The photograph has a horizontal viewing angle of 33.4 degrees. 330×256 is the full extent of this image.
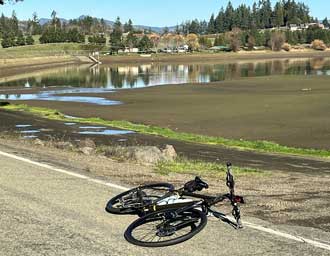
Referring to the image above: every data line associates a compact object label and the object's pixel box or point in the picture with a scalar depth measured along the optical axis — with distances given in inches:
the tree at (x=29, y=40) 7628.0
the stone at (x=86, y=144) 709.5
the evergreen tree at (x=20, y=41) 7539.4
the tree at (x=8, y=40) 7236.7
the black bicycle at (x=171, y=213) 276.4
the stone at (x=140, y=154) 554.3
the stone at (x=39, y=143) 664.4
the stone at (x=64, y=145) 654.5
